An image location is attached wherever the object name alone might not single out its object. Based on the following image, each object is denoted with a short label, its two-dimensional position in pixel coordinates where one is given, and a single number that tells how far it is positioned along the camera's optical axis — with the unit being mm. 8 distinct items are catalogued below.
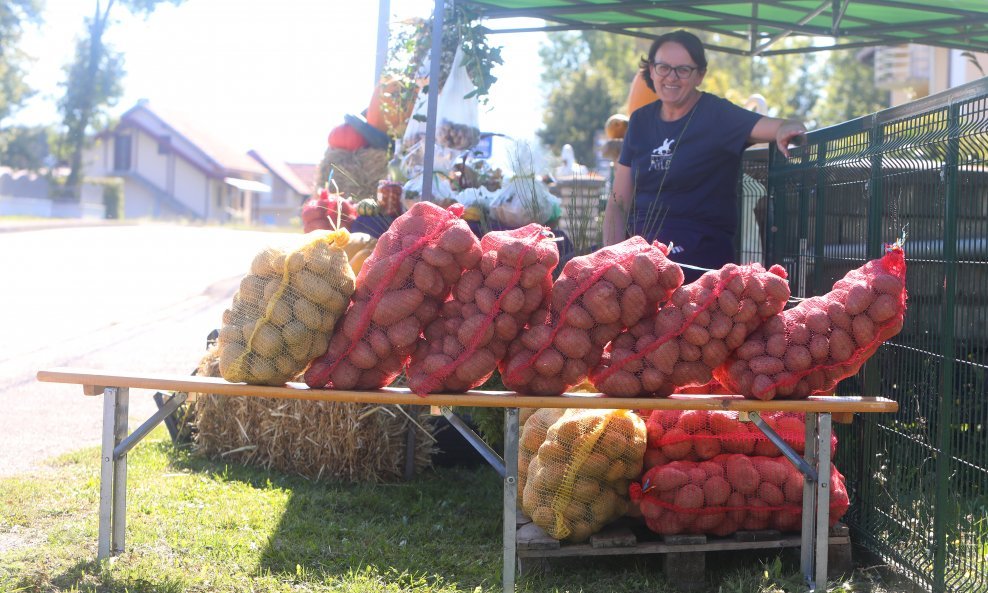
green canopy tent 5895
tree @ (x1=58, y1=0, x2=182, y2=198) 45031
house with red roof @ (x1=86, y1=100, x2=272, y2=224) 53594
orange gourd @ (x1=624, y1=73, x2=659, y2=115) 6914
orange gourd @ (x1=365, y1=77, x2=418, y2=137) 6570
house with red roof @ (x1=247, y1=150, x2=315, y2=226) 62656
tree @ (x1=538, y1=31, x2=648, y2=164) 37156
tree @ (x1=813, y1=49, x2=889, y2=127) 36750
